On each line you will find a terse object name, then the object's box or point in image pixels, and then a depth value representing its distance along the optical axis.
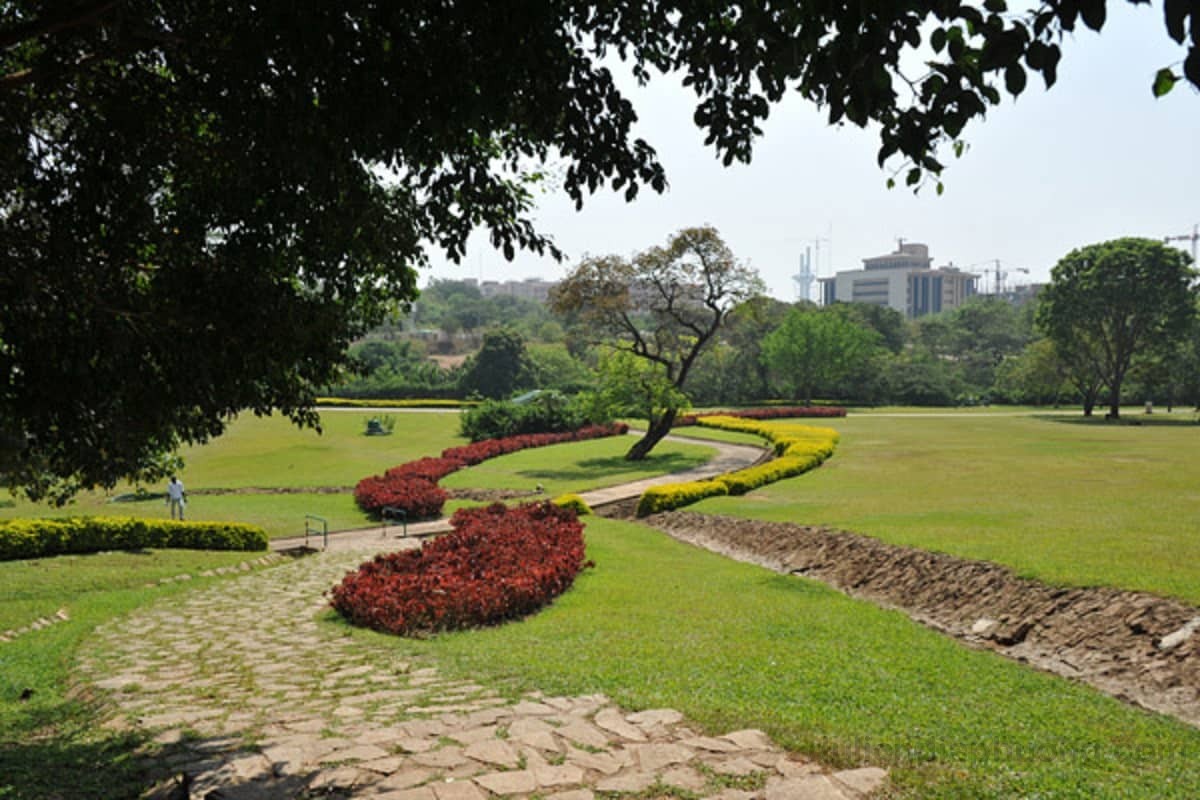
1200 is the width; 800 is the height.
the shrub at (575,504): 20.73
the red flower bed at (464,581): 9.41
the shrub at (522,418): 39.09
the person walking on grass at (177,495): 20.62
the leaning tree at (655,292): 30.28
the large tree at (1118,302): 43.97
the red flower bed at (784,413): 48.56
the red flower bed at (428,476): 22.70
